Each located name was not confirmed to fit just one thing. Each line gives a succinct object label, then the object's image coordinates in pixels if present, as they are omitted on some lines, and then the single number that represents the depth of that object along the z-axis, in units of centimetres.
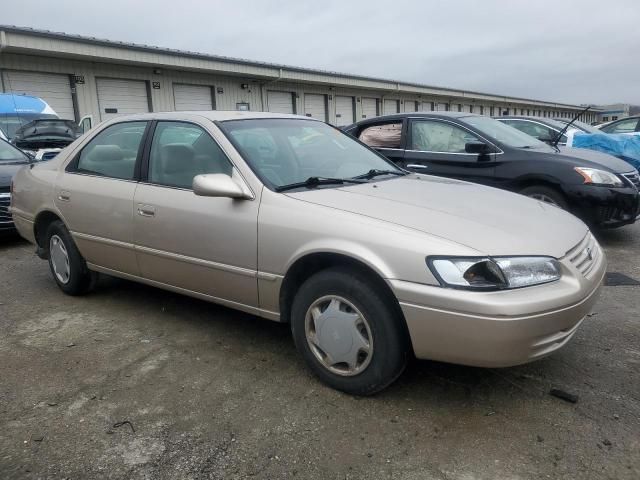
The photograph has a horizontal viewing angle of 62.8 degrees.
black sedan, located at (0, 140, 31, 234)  638
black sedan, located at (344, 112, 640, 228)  558
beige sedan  238
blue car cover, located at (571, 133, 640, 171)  821
